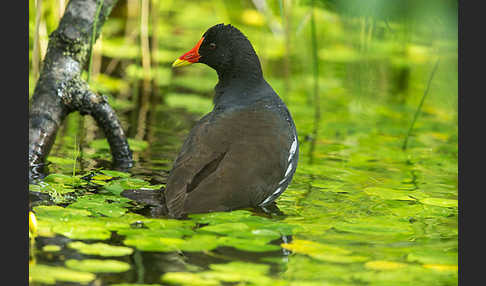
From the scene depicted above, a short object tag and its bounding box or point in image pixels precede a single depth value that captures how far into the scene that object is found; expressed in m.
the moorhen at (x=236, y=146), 9.02
